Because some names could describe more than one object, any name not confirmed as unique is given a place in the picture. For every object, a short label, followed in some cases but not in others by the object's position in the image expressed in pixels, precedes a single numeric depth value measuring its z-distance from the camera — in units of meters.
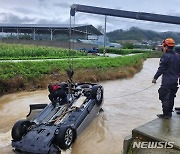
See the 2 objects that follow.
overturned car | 3.52
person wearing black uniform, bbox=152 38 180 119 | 3.79
